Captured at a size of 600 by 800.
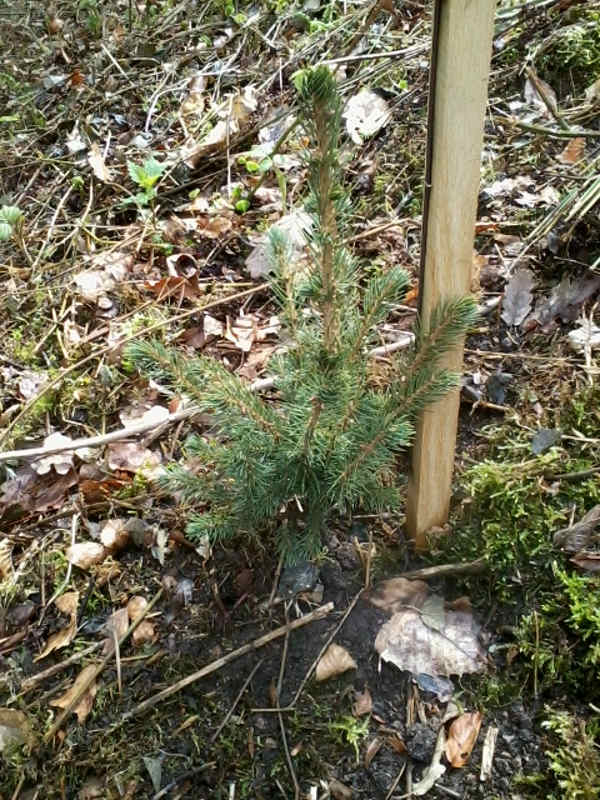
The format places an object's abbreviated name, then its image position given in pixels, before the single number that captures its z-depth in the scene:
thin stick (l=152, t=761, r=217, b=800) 0.54
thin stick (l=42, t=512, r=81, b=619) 0.66
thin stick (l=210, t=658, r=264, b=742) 0.56
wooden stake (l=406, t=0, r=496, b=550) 0.40
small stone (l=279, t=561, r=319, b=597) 0.62
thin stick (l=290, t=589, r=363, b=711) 0.57
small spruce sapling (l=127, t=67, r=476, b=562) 0.47
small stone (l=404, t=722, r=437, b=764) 0.53
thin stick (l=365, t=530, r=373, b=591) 0.60
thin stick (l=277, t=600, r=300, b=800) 0.53
